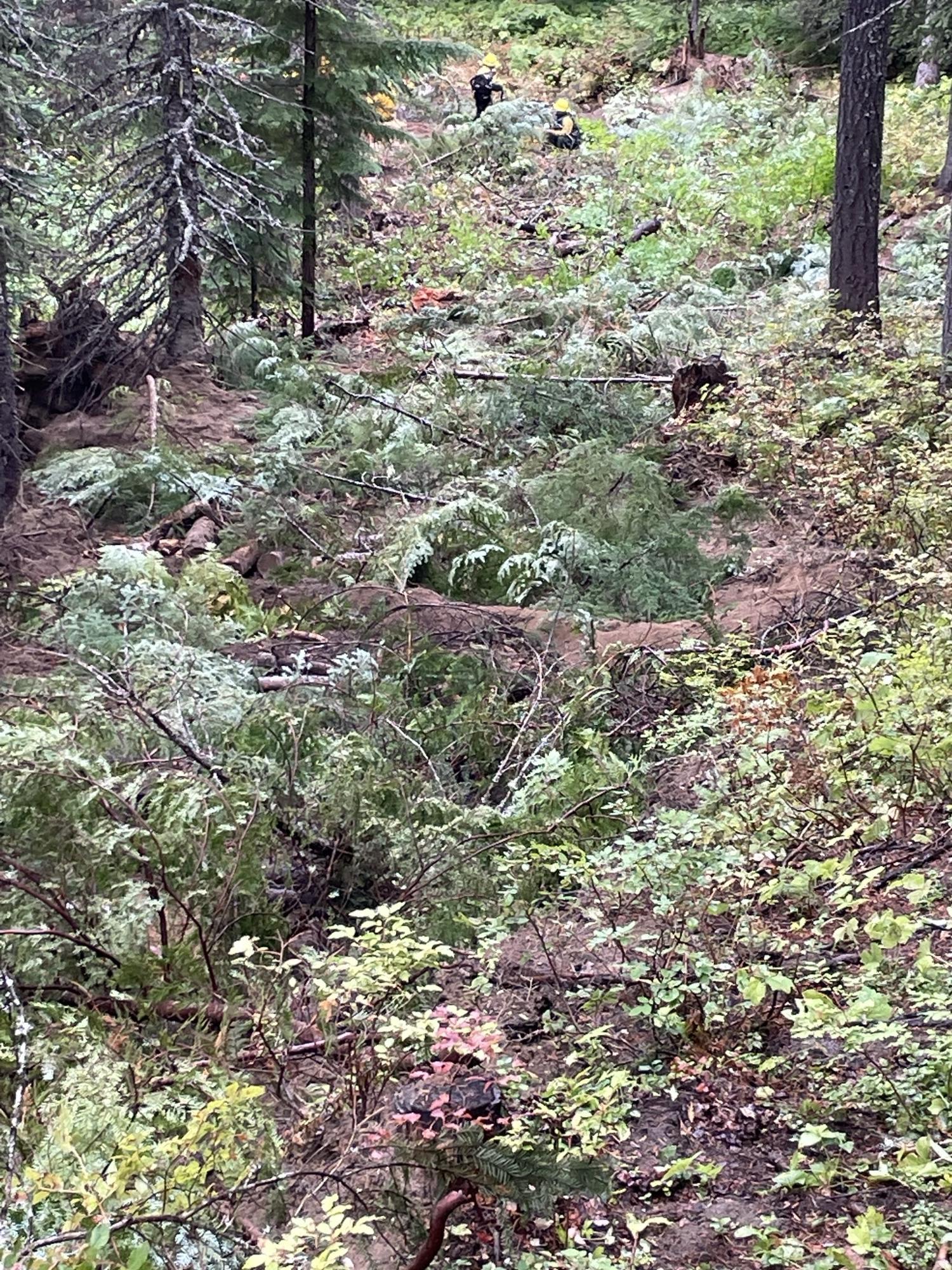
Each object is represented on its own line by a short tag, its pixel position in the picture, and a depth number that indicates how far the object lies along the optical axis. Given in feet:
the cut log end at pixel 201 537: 30.71
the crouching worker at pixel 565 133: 74.84
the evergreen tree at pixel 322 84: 45.47
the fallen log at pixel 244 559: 29.43
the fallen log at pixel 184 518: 31.89
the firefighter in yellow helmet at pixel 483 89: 79.10
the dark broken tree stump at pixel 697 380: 36.81
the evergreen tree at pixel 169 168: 37.37
